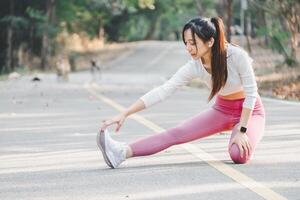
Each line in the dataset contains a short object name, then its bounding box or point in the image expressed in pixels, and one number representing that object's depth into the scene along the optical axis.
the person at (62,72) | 35.56
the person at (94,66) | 37.50
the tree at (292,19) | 24.86
